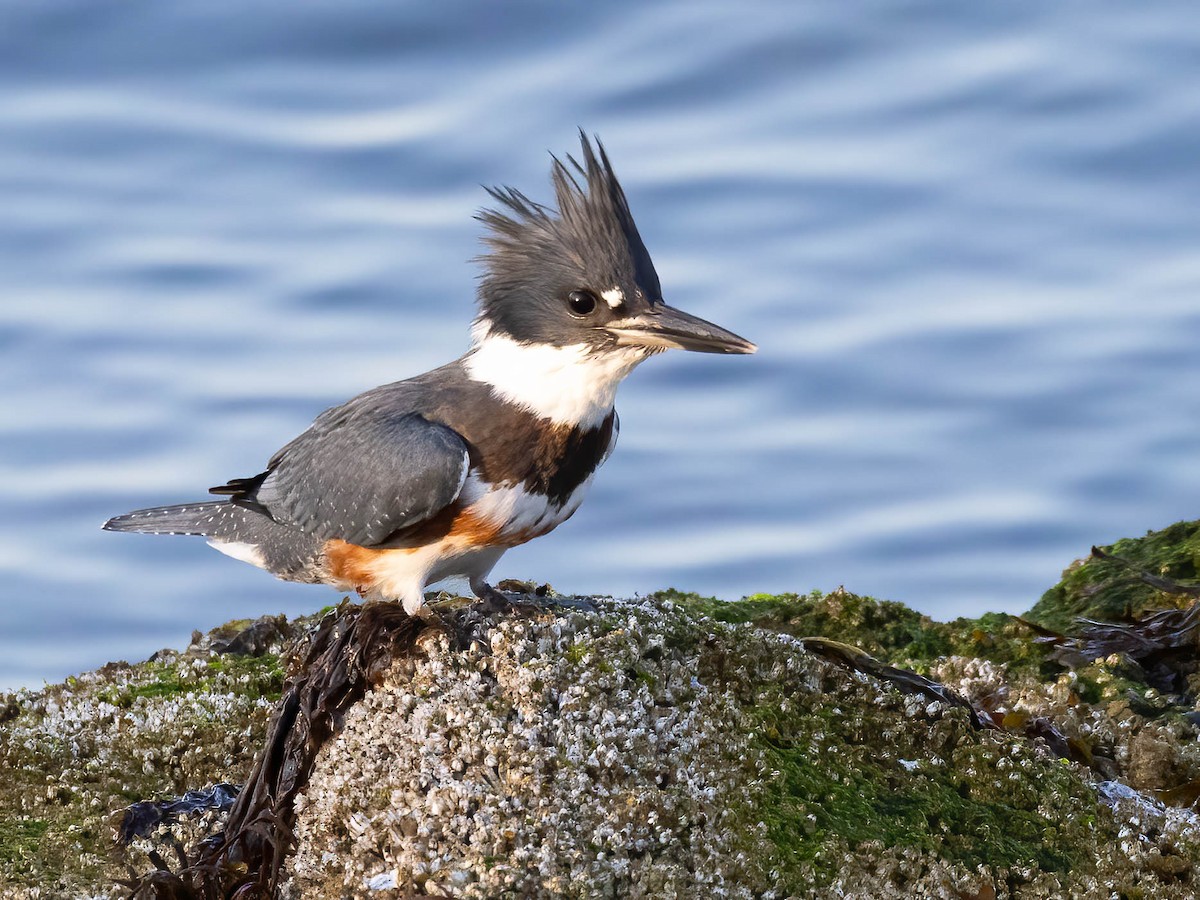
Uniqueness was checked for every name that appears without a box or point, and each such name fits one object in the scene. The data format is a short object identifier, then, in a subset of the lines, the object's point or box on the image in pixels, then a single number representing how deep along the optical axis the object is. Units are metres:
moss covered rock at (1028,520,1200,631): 13.80
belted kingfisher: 10.61
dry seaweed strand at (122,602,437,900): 9.29
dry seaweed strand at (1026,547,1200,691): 12.37
